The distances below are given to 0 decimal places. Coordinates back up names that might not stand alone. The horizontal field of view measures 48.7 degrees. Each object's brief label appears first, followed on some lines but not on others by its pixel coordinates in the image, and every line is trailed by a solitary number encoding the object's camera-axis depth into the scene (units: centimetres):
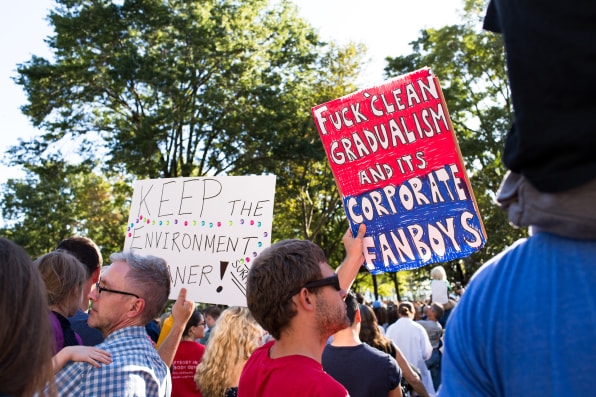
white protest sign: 470
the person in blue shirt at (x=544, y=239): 128
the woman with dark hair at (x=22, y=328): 167
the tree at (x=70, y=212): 2570
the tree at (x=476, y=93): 2594
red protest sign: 356
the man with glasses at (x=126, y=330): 273
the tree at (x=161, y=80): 2088
